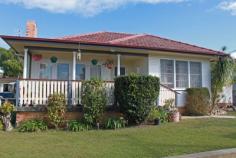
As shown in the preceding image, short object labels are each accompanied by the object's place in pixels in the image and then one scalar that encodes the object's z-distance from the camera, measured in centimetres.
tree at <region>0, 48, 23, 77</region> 4625
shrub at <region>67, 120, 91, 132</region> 1125
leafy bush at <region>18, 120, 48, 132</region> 1106
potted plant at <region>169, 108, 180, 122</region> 1314
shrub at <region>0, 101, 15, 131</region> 1128
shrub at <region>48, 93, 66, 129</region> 1163
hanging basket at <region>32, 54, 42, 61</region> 1617
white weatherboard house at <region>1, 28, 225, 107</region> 1455
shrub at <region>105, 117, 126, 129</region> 1172
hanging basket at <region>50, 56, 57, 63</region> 1628
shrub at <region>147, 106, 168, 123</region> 1256
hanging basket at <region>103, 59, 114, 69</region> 1727
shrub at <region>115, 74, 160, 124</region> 1187
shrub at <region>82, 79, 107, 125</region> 1185
